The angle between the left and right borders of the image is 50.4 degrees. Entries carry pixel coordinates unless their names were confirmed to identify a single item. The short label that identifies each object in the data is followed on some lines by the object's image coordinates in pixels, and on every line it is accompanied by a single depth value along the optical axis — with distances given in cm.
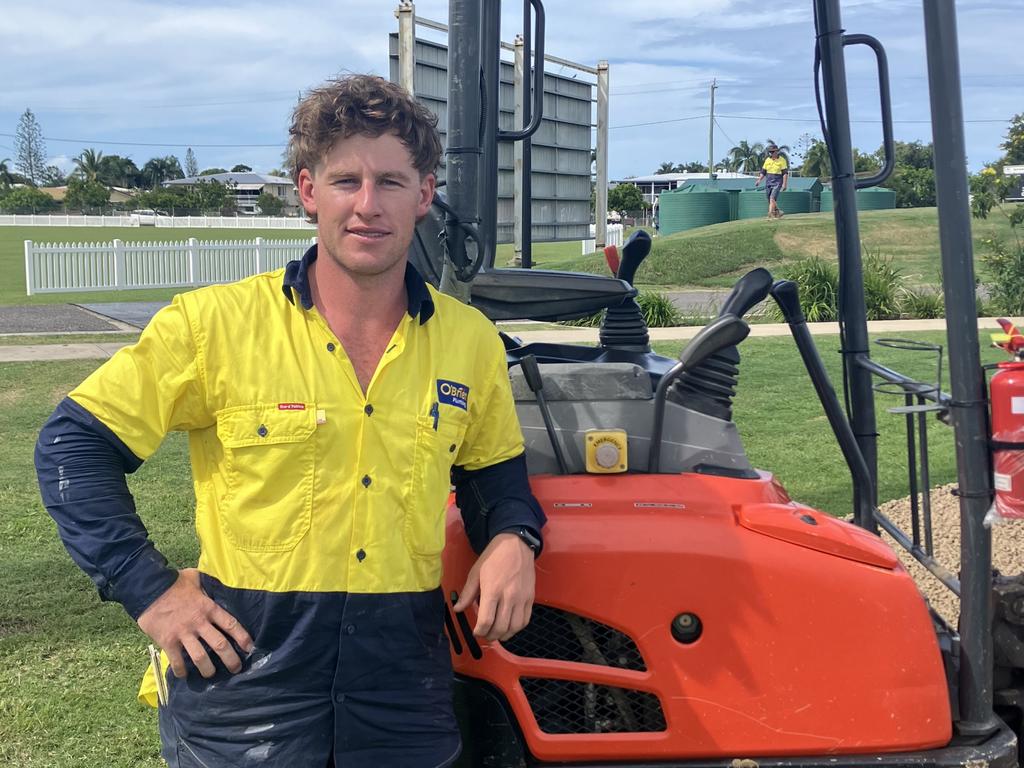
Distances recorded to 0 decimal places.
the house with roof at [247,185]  10928
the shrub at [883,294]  1384
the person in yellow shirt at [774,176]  2039
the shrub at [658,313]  1350
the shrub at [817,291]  1388
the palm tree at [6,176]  11385
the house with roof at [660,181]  6800
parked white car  7169
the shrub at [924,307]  1395
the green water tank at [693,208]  2788
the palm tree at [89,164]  12480
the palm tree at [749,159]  7062
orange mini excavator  216
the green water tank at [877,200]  2955
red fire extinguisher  204
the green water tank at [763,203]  2620
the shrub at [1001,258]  1209
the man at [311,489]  188
